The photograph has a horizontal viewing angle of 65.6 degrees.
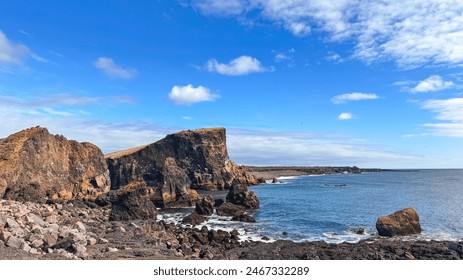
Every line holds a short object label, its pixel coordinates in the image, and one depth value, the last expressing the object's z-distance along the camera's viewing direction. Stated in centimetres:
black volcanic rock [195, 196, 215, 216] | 4388
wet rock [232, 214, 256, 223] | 3916
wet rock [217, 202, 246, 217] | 4459
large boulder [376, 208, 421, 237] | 3102
